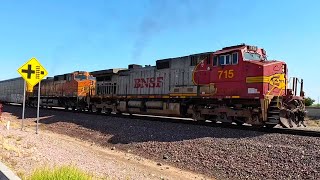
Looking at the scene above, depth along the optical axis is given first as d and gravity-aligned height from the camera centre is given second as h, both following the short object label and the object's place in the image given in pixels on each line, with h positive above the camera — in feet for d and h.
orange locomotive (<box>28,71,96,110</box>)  66.40 +0.64
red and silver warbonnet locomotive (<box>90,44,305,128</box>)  31.76 +0.71
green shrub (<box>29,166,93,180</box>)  12.39 -4.35
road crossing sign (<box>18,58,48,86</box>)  37.17 +3.29
